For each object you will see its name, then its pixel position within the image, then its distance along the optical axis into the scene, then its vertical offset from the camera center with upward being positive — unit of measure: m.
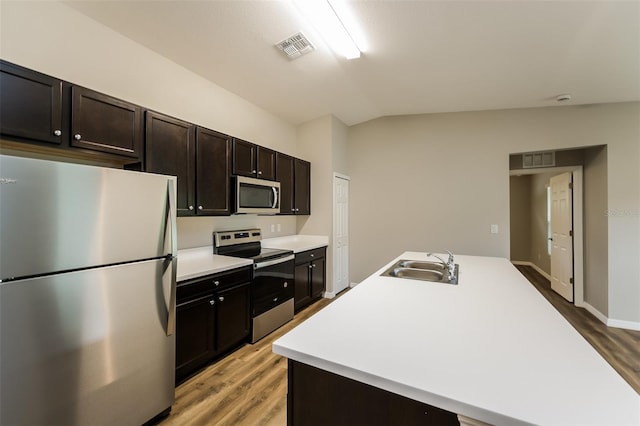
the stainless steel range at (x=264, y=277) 2.71 -0.71
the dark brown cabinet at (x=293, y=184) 3.59 +0.46
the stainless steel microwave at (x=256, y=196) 2.79 +0.22
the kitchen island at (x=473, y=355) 0.64 -0.47
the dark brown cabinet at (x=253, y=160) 2.84 +0.65
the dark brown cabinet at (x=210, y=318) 2.00 -0.89
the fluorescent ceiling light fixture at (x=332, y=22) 1.95 +1.58
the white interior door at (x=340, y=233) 4.17 -0.32
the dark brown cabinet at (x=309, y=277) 3.46 -0.89
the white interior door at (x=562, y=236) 3.87 -0.34
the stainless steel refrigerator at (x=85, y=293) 1.16 -0.41
